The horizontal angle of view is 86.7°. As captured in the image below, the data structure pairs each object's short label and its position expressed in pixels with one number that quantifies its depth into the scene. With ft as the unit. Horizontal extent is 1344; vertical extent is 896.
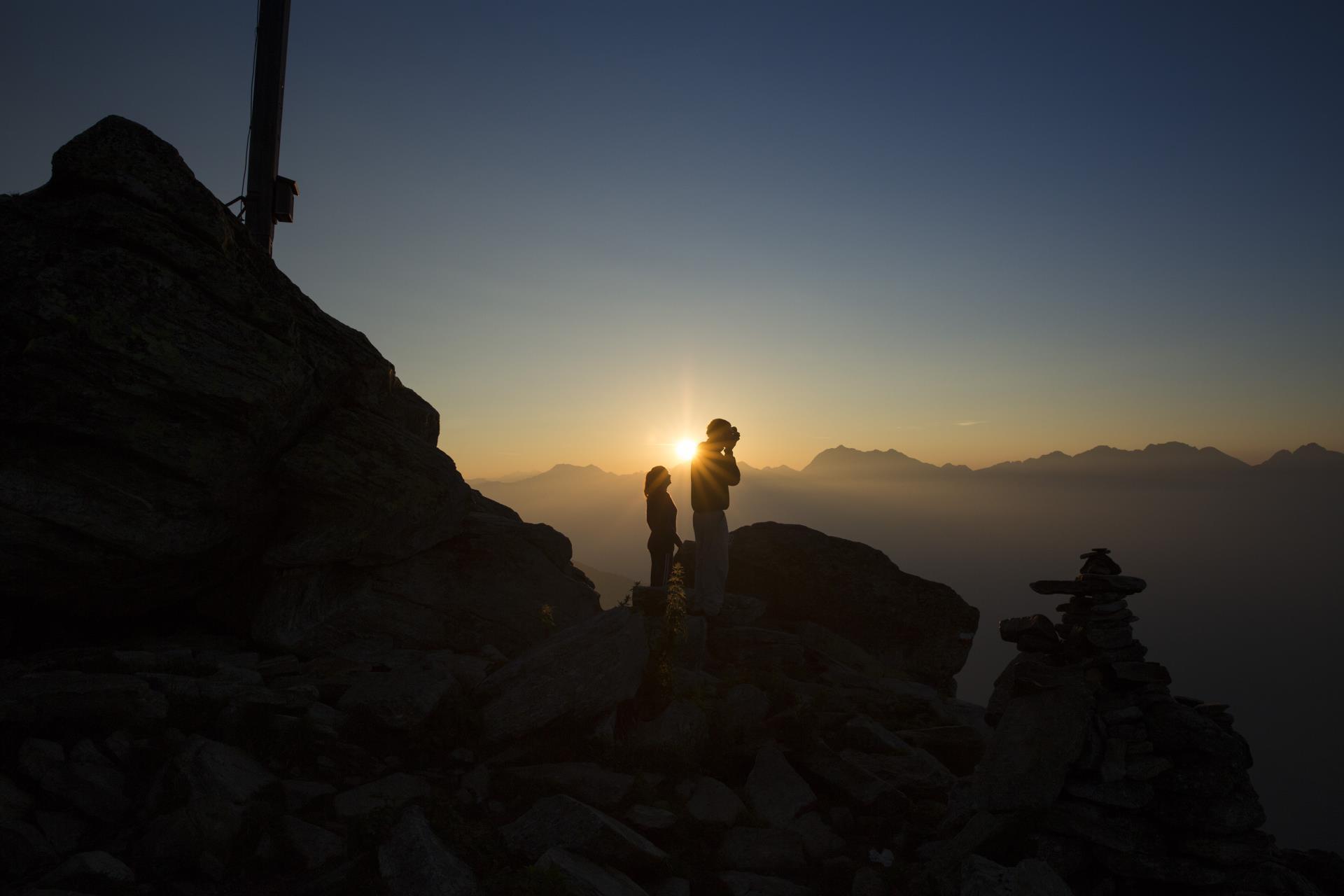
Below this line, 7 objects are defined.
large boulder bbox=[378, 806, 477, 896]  21.48
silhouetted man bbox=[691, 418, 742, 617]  52.90
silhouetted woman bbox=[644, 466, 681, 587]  59.57
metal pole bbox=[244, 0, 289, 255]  49.32
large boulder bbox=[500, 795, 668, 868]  24.36
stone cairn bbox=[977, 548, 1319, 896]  28.35
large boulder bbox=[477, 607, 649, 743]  31.78
